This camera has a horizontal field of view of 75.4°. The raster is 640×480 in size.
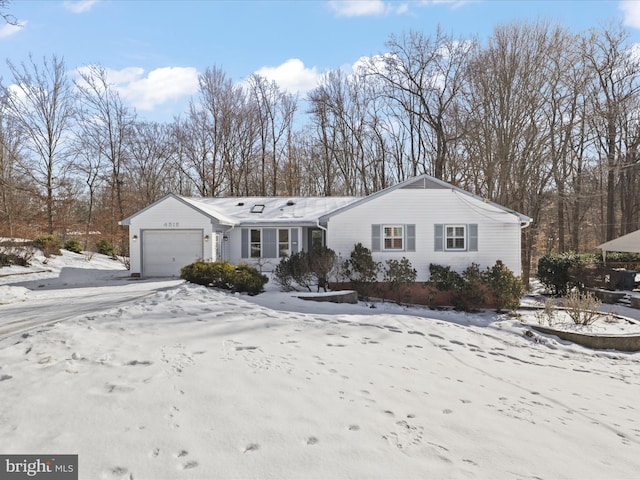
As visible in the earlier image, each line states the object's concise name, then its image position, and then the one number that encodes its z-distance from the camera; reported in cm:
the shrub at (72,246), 2519
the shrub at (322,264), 1395
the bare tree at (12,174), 2509
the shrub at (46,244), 2103
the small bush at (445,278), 1388
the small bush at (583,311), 1076
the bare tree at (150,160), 3275
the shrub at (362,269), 1433
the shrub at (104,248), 2777
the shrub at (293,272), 1377
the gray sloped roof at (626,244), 1589
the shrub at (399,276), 1433
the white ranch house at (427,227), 1491
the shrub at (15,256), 1786
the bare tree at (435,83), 2397
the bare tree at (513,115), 1995
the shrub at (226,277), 1219
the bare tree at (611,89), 2233
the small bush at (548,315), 1106
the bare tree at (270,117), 3238
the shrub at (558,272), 1686
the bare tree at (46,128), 2670
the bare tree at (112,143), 2966
